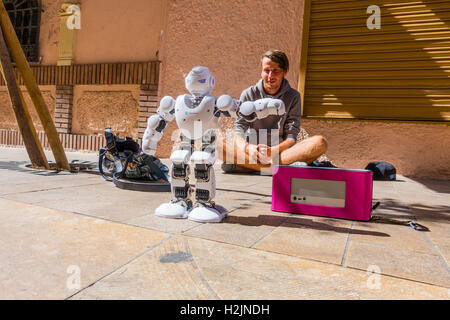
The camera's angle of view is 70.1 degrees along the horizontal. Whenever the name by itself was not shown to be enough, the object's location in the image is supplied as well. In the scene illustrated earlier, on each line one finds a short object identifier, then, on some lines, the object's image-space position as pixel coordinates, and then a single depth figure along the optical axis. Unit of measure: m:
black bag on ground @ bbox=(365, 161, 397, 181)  4.43
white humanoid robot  1.81
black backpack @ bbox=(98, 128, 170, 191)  2.92
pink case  1.94
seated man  2.77
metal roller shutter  4.96
